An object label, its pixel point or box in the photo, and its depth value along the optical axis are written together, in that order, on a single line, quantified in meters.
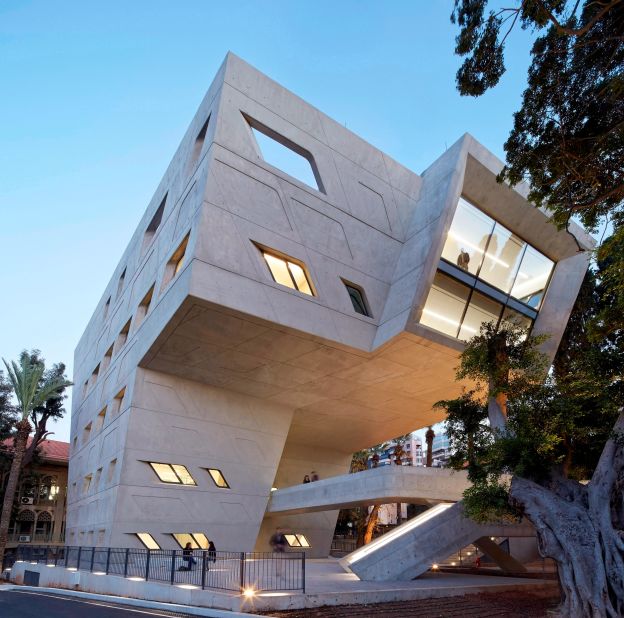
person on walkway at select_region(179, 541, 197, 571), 13.11
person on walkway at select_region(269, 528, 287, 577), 21.05
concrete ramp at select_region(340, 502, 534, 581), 15.73
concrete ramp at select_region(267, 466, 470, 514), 18.80
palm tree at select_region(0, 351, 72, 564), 30.83
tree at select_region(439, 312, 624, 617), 10.61
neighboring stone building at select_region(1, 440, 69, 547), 49.12
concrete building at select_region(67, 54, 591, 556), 18.05
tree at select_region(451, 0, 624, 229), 11.48
